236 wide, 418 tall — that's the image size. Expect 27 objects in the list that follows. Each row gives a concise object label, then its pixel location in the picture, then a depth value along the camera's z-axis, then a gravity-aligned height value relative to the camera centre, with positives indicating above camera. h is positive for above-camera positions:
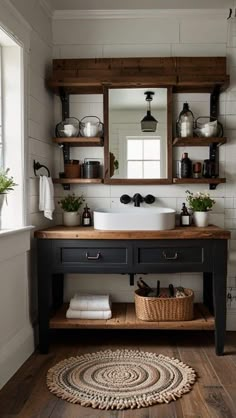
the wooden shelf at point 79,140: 2.75 +0.40
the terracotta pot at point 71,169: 2.88 +0.19
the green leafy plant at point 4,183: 2.06 +0.05
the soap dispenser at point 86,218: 2.85 -0.20
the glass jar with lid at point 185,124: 2.76 +0.53
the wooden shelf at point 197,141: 2.73 +0.39
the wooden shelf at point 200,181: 2.79 +0.09
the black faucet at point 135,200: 2.88 -0.05
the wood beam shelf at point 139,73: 2.71 +0.91
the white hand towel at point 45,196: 2.56 -0.02
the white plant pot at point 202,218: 2.72 -0.19
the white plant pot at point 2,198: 2.08 -0.03
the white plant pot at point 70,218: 2.81 -0.20
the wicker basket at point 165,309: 2.46 -0.79
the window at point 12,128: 2.36 +0.42
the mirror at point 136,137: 2.83 +0.44
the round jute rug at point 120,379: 1.92 -1.09
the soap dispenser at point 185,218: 2.81 -0.19
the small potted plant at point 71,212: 2.82 -0.15
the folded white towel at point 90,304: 2.56 -0.79
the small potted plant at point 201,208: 2.72 -0.12
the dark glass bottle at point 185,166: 2.83 +0.21
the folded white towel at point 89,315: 2.53 -0.85
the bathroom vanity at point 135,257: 2.39 -0.43
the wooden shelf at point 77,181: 2.80 +0.09
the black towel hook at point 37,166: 2.56 +0.19
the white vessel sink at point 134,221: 2.42 -0.19
